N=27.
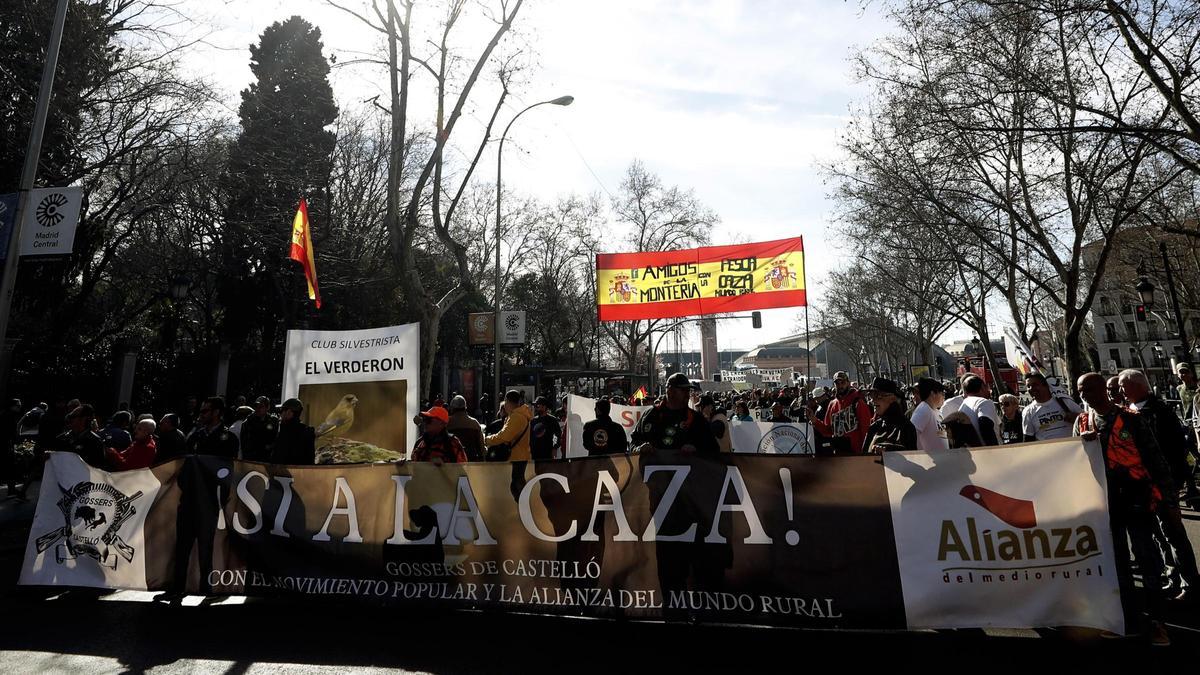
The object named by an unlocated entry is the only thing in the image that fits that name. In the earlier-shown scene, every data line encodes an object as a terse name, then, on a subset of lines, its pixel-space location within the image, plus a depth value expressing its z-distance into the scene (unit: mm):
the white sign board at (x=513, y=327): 31516
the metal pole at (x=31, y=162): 9469
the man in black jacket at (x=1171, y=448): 4500
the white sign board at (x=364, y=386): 7953
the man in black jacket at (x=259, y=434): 7539
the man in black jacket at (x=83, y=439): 6402
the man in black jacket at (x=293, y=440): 6426
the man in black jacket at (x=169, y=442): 6891
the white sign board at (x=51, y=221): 9492
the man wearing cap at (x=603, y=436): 6469
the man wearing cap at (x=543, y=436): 8477
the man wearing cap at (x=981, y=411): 6344
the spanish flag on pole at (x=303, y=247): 9992
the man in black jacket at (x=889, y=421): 5340
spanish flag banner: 10344
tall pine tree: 22922
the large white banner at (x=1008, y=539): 3832
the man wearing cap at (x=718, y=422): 7980
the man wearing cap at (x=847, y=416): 9633
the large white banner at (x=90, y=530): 5289
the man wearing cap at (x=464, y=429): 7551
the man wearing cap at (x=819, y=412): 10547
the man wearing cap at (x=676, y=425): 5242
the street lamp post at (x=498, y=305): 19141
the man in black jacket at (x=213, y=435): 6660
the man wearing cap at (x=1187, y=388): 9953
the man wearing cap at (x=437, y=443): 5707
